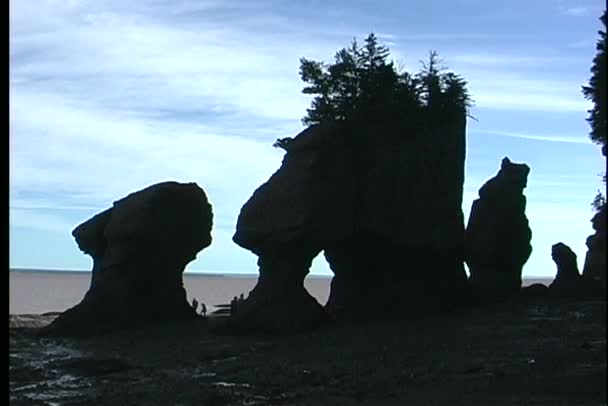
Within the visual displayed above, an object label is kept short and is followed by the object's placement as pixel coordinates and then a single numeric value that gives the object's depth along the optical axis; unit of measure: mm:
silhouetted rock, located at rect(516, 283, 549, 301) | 43375
